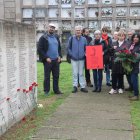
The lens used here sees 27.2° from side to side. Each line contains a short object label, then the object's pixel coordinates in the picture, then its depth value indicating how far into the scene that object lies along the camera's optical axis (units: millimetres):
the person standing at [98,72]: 6589
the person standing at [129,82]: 6672
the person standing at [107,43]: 6668
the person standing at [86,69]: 7173
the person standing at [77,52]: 6452
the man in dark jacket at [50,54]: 6053
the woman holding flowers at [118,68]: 6331
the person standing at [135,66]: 5884
